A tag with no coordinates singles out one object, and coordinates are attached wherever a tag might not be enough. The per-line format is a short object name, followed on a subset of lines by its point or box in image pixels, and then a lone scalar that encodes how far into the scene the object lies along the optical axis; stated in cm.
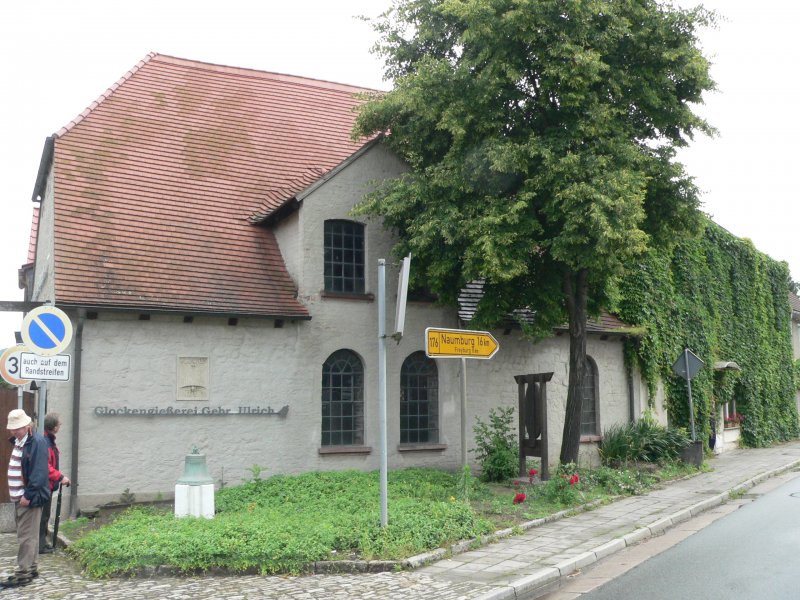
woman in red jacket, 1030
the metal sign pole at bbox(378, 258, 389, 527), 968
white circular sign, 1116
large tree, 1309
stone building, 1349
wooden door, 1302
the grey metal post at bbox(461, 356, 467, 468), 1018
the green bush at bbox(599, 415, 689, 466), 1864
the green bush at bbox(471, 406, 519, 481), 1567
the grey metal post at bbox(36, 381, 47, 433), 955
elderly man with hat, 852
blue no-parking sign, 878
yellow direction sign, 1034
